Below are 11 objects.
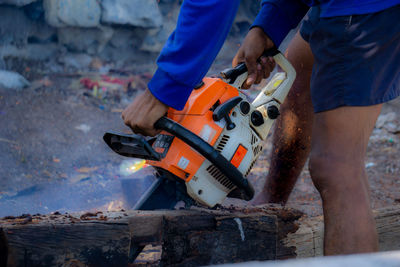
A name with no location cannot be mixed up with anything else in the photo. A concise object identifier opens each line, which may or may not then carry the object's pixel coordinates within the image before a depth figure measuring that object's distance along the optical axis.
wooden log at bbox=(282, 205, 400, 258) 3.80
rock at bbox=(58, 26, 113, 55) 11.08
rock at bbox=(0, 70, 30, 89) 9.20
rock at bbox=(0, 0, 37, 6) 9.37
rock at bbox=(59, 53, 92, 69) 11.24
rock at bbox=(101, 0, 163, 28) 11.20
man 2.75
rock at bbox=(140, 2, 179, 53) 12.46
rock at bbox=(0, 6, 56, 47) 9.80
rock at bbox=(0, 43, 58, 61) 10.06
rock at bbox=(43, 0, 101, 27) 10.25
